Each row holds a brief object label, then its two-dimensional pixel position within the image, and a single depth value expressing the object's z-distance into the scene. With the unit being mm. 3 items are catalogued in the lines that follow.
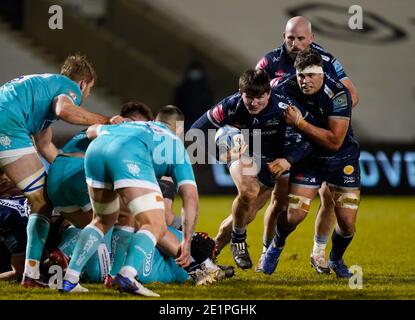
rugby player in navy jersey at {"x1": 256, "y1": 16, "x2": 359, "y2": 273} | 19125
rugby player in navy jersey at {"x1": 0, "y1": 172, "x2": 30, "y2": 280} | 16562
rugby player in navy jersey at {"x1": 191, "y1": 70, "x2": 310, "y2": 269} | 17484
